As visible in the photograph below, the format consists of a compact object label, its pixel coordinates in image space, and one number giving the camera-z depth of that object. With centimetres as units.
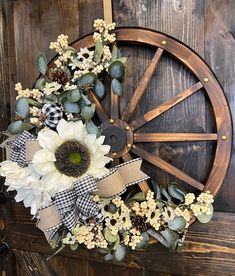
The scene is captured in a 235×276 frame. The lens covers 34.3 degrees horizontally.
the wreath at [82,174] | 92
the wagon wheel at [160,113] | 103
